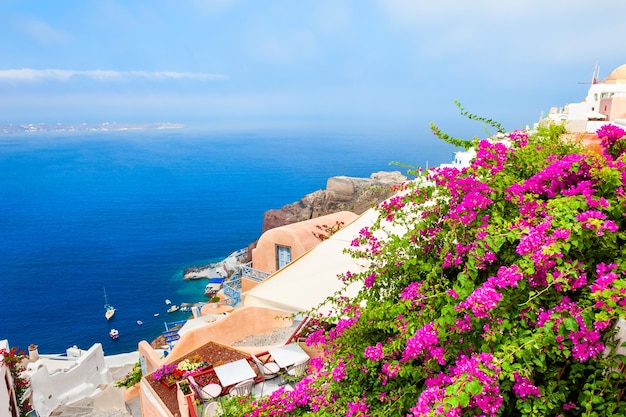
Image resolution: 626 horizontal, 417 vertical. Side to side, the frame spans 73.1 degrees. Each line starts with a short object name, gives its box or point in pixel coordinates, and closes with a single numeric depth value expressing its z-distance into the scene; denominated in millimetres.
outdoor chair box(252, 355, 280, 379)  7840
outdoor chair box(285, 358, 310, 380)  7708
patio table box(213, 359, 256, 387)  7281
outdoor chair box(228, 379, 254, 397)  7328
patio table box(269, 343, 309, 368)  7781
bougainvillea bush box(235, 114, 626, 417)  2918
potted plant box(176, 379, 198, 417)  6891
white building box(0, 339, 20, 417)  10343
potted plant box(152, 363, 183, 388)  8312
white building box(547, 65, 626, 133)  18567
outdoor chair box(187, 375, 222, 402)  7178
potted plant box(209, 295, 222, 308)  22372
